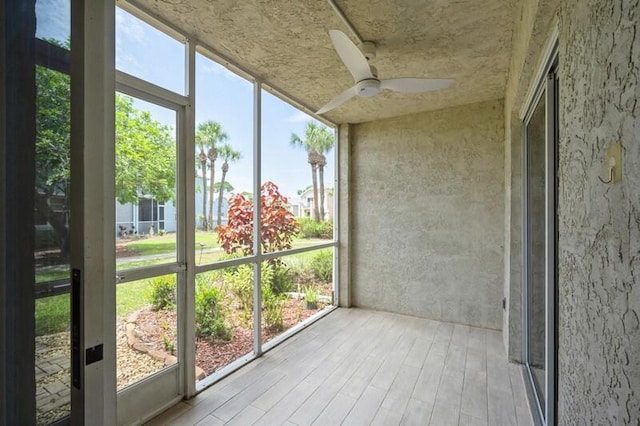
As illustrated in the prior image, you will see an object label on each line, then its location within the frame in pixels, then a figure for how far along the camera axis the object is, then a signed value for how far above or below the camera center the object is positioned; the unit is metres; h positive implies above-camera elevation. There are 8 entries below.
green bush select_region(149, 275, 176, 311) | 2.06 -0.58
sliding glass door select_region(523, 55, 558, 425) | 1.63 -0.25
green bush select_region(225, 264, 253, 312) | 2.99 -0.78
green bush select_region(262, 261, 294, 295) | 3.49 -0.81
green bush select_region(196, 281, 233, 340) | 2.54 -0.92
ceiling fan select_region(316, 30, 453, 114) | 1.86 +0.95
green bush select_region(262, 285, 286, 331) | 3.35 -1.15
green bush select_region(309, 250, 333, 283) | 4.23 -0.79
